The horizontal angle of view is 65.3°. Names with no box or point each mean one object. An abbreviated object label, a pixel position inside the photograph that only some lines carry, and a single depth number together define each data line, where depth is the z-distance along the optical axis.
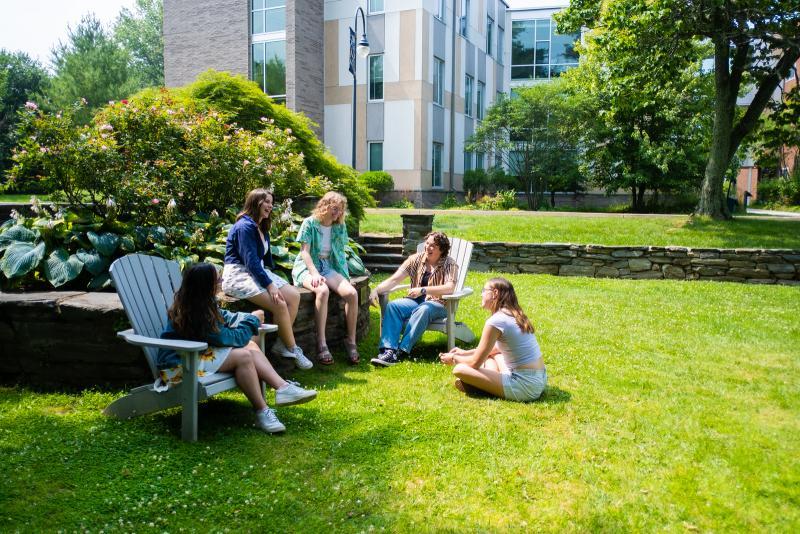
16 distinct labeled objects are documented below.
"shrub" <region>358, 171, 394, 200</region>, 22.25
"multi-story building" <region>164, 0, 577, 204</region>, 23.05
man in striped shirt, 5.73
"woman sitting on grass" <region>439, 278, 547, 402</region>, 4.52
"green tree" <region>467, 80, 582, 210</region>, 22.77
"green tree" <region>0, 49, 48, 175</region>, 30.97
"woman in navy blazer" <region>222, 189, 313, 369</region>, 4.92
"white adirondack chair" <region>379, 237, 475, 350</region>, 5.84
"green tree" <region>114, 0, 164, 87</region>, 45.97
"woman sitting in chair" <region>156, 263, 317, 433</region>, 3.83
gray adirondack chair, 3.72
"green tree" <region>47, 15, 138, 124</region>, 32.03
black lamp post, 17.77
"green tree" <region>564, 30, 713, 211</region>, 20.36
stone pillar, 10.52
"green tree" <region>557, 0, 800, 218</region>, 12.02
